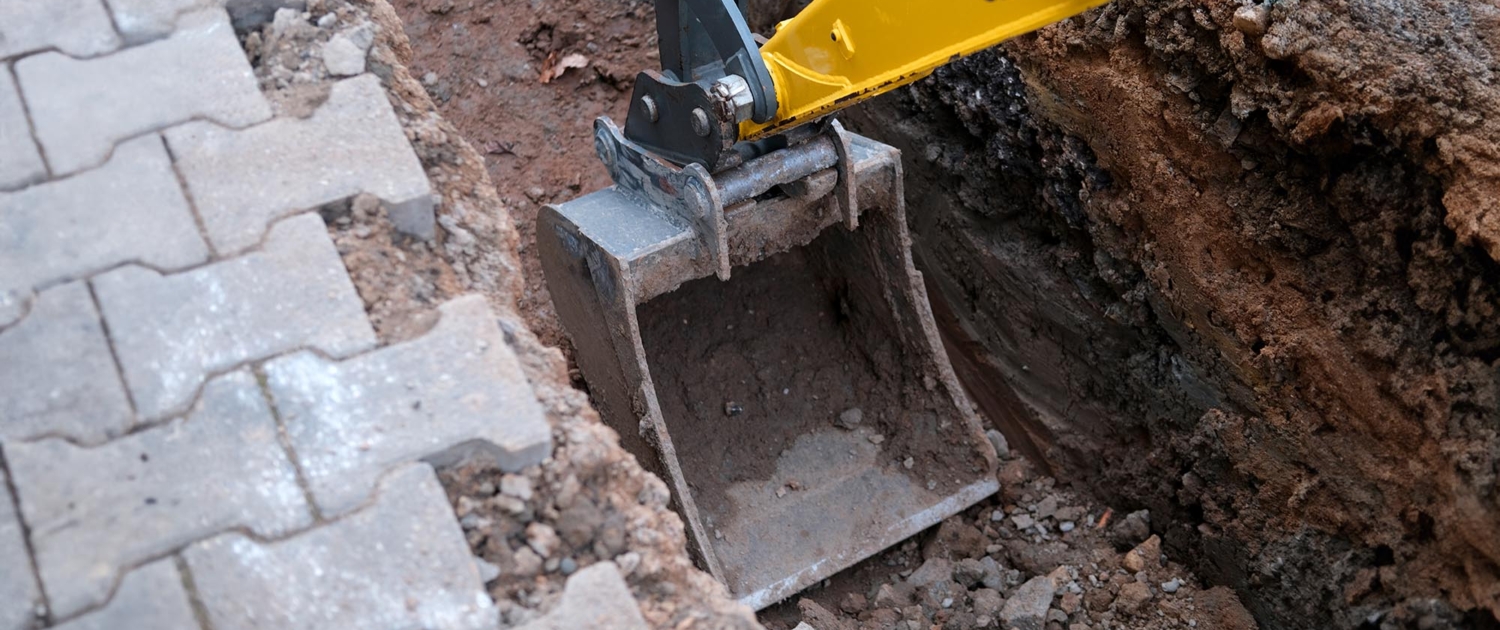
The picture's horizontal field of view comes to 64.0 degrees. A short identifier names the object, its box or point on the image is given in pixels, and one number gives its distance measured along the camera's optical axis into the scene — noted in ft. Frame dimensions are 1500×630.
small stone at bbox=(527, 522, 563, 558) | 6.44
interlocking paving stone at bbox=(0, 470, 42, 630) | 5.75
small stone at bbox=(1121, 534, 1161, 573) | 11.53
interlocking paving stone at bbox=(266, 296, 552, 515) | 6.42
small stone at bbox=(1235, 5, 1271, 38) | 9.61
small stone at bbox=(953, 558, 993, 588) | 11.80
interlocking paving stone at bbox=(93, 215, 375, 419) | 6.60
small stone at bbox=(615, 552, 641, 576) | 6.53
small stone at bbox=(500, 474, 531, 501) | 6.56
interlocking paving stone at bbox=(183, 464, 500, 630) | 5.91
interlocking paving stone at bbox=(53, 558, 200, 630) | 5.77
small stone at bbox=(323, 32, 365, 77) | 8.12
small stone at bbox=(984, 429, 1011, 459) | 13.52
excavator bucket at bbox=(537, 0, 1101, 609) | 10.46
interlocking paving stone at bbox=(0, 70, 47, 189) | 7.33
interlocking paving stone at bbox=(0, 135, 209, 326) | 6.92
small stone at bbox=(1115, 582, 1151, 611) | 11.07
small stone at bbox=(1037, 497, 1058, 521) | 12.62
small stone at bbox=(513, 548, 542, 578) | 6.36
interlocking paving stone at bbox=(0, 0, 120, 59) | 8.07
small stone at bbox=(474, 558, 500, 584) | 6.25
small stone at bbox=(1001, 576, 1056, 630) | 10.98
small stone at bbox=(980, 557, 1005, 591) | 11.73
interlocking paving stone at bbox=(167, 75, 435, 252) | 7.27
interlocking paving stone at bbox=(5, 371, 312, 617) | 5.95
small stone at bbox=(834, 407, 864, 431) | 13.19
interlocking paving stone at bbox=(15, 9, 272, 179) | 7.54
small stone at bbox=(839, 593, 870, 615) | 11.91
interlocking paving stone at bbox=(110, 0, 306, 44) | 8.21
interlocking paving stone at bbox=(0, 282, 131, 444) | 6.36
